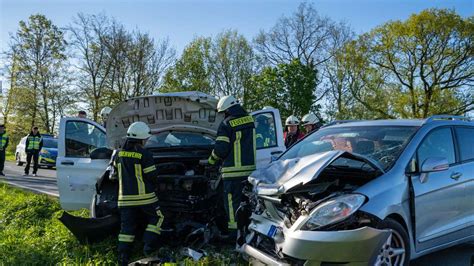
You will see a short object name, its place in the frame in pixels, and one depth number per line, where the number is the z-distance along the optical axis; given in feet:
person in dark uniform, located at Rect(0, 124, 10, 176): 46.01
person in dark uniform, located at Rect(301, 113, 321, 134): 27.96
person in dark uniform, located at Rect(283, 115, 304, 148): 27.86
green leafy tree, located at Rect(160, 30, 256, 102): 119.34
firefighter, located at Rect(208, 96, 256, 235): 17.02
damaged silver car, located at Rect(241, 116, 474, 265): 11.03
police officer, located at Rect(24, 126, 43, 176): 48.62
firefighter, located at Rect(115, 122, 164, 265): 16.25
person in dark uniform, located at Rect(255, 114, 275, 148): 20.02
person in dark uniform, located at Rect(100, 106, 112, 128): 27.84
